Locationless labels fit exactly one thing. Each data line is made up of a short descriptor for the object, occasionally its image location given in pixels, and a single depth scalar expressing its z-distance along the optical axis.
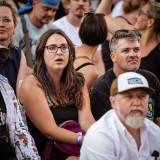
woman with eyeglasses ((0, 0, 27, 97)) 7.98
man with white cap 5.13
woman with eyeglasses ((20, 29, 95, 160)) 6.64
